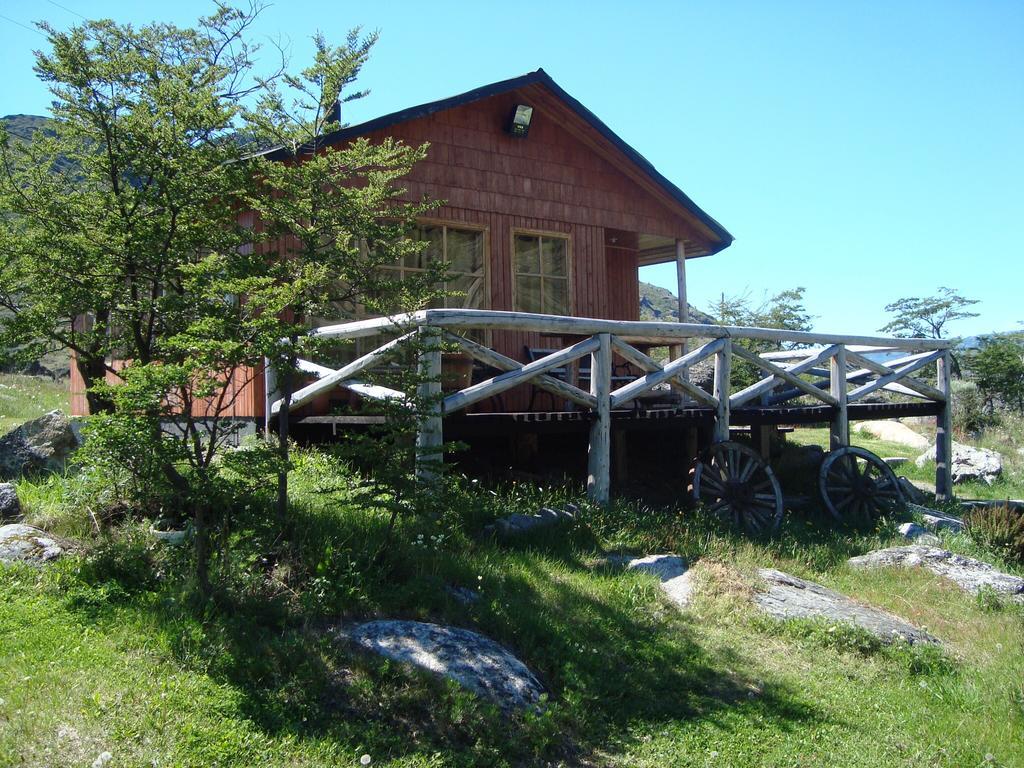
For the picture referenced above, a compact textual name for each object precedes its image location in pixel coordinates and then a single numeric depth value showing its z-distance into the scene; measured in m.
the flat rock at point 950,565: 7.78
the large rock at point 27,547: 5.49
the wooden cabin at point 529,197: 11.84
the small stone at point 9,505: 6.21
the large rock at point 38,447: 7.68
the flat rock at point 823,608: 6.48
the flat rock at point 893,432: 21.03
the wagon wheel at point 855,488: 10.55
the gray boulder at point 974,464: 16.23
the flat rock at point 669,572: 6.86
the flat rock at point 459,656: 4.80
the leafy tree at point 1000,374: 25.12
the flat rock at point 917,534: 9.28
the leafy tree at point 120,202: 6.27
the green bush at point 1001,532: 9.58
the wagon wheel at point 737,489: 9.37
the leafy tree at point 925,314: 48.34
